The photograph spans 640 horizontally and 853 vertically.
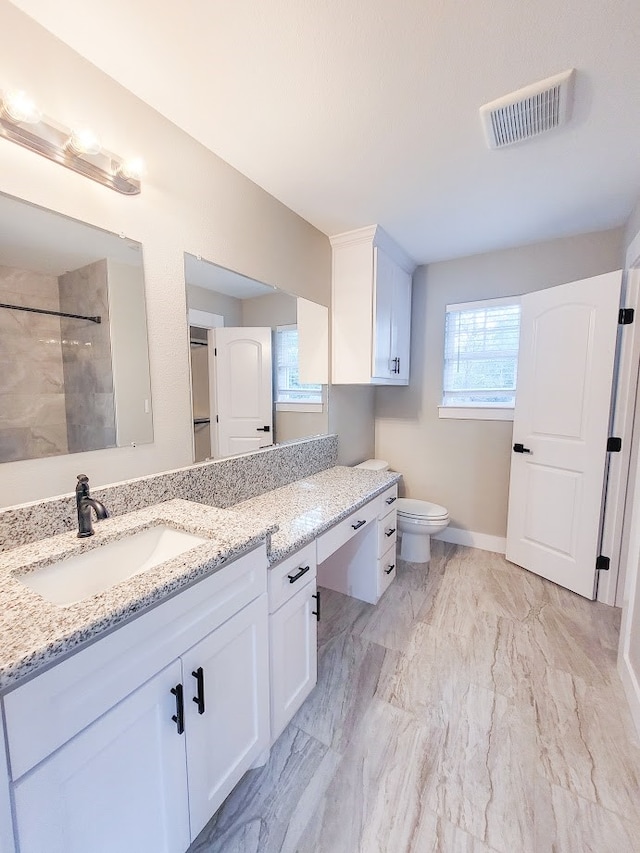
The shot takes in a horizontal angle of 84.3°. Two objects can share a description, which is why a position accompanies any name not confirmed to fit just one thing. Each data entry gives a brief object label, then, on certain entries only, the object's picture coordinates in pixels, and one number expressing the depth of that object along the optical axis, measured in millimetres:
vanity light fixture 961
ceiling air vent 1220
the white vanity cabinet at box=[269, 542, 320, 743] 1253
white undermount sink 950
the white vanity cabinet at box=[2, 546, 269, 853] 635
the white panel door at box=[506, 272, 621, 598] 2143
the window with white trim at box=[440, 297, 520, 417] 2709
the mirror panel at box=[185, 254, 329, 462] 1583
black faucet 1049
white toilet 2582
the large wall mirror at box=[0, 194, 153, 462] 1029
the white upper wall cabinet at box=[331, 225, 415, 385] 2322
